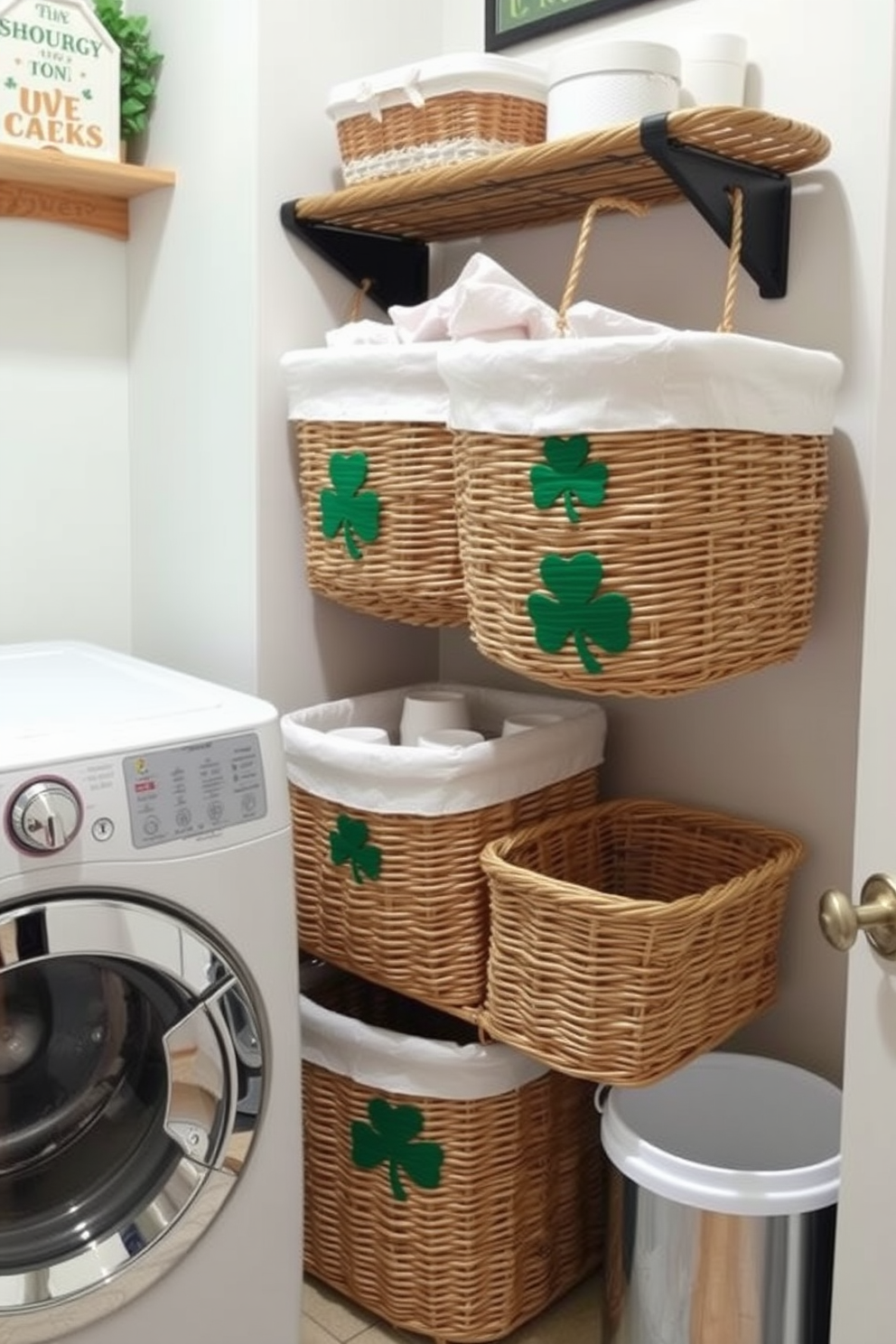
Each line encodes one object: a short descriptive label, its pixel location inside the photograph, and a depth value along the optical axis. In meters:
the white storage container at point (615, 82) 1.47
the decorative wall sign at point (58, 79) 1.77
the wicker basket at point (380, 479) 1.58
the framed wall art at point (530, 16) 1.76
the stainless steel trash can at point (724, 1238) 1.42
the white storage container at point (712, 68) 1.54
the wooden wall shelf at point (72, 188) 1.79
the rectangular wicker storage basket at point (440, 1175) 1.64
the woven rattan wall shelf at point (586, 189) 1.39
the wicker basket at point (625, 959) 1.41
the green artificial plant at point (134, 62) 1.87
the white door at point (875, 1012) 1.00
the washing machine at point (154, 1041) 1.34
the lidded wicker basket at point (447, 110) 1.59
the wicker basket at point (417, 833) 1.57
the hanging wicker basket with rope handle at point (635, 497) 1.28
